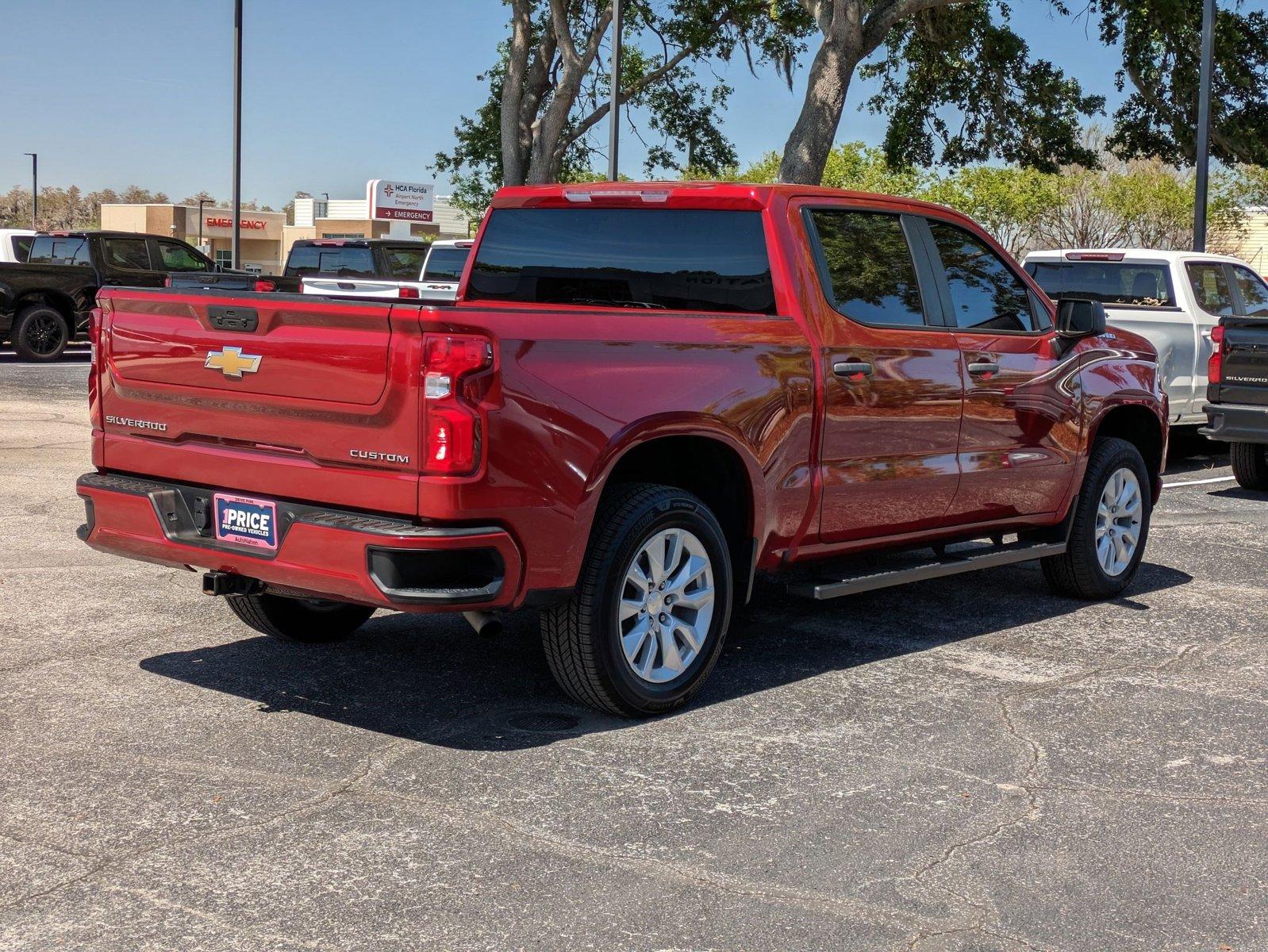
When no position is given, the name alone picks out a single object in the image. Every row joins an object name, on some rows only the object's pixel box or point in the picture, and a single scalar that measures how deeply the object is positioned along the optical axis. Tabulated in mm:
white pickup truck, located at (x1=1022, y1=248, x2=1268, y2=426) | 13750
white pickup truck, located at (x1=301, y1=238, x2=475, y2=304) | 19922
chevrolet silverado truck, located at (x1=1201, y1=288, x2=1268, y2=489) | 11977
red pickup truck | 4953
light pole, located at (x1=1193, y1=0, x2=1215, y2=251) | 20203
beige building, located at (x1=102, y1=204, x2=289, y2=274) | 98500
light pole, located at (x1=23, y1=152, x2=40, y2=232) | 96250
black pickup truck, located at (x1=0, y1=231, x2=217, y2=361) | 21984
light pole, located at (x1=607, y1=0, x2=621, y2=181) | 22734
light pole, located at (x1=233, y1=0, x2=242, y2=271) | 26297
